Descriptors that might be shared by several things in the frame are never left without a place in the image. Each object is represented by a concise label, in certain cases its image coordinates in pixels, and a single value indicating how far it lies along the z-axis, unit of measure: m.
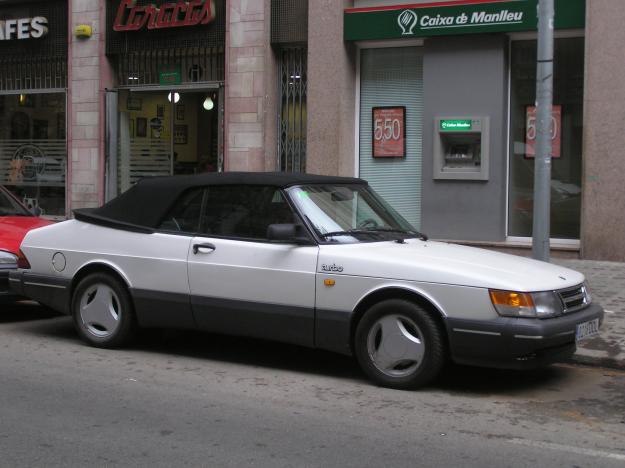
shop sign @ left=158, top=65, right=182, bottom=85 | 16.20
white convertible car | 5.89
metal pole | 8.27
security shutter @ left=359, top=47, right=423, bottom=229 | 14.30
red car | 8.47
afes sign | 17.19
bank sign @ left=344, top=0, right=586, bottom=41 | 12.87
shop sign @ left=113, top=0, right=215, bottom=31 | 15.45
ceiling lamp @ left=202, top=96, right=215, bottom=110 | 16.06
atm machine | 13.52
